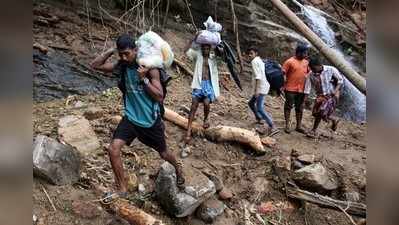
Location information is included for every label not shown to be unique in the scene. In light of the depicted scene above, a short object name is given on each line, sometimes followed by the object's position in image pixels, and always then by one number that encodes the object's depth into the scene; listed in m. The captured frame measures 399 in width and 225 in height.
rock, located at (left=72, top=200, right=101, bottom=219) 3.47
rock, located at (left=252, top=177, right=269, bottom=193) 4.27
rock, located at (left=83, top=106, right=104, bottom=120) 4.35
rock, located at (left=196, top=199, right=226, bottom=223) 3.80
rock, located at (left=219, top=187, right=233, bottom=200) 4.05
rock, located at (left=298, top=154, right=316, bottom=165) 4.55
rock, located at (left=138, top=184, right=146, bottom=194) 3.77
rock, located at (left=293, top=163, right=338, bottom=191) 4.22
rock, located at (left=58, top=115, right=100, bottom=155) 3.93
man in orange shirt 4.88
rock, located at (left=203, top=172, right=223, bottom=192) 4.06
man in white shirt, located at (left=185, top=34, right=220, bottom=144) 4.26
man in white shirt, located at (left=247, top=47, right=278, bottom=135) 4.77
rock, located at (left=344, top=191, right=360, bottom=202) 4.19
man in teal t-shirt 3.19
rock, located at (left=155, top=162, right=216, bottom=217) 3.63
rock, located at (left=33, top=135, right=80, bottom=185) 3.43
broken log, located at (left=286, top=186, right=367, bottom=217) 3.94
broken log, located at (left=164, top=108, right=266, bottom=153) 4.57
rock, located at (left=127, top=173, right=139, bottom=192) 3.76
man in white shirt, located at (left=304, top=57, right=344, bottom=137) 4.90
